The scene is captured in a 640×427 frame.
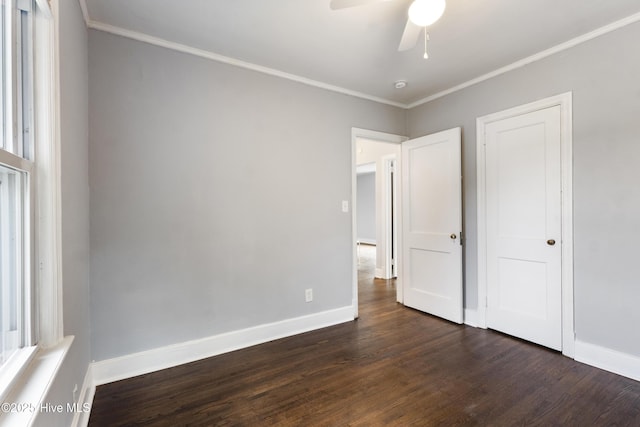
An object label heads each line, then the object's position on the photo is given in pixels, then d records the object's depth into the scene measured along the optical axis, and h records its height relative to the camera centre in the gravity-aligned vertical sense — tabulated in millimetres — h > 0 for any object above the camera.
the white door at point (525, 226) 2580 -154
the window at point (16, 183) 1073 +122
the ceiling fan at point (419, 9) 1575 +1096
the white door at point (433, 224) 3215 -159
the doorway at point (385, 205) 5160 +107
